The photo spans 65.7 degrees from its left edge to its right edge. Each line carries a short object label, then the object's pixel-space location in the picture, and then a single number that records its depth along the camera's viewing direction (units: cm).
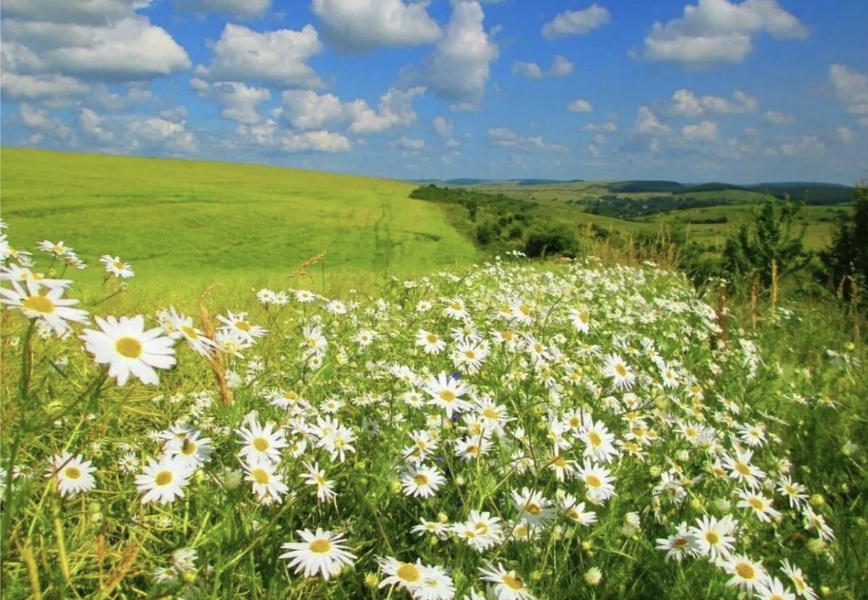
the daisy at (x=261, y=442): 48
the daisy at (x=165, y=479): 43
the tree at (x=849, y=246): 804
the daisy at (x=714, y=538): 50
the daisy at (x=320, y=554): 43
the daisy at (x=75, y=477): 50
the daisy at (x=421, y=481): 56
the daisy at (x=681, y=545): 51
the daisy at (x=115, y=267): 83
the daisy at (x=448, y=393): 61
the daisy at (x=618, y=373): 77
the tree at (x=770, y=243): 831
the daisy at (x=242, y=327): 58
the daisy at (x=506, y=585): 44
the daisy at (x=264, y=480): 45
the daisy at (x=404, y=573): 43
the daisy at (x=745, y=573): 47
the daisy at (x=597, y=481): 57
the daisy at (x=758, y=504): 60
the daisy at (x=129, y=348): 34
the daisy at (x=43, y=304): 33
